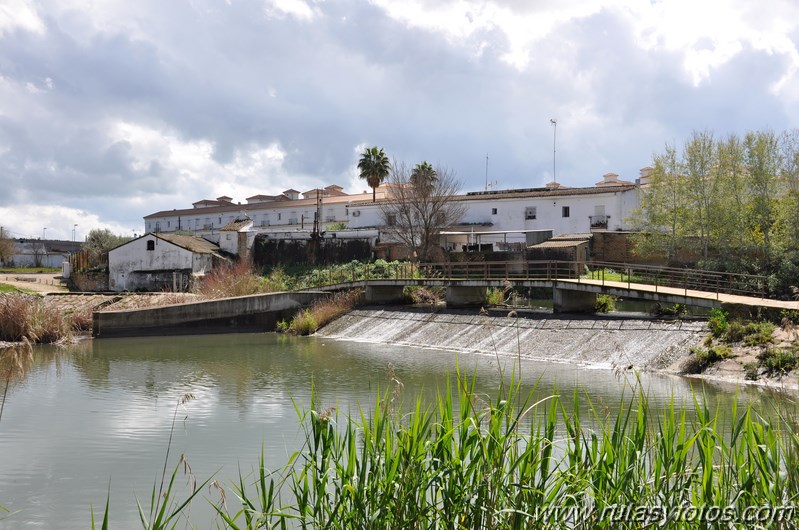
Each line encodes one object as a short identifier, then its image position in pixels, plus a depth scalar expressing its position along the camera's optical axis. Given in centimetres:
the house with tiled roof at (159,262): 5294
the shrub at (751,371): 1839
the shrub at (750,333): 1964
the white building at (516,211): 4903
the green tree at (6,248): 8394
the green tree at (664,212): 3950
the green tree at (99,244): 5794
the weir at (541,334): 2250
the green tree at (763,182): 3625
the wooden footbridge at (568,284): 2430
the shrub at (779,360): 1792
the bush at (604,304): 3083
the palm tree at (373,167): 6812
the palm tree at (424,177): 4999
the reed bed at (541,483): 522
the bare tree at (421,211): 4913
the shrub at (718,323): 2119
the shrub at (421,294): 3588
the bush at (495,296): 3434
